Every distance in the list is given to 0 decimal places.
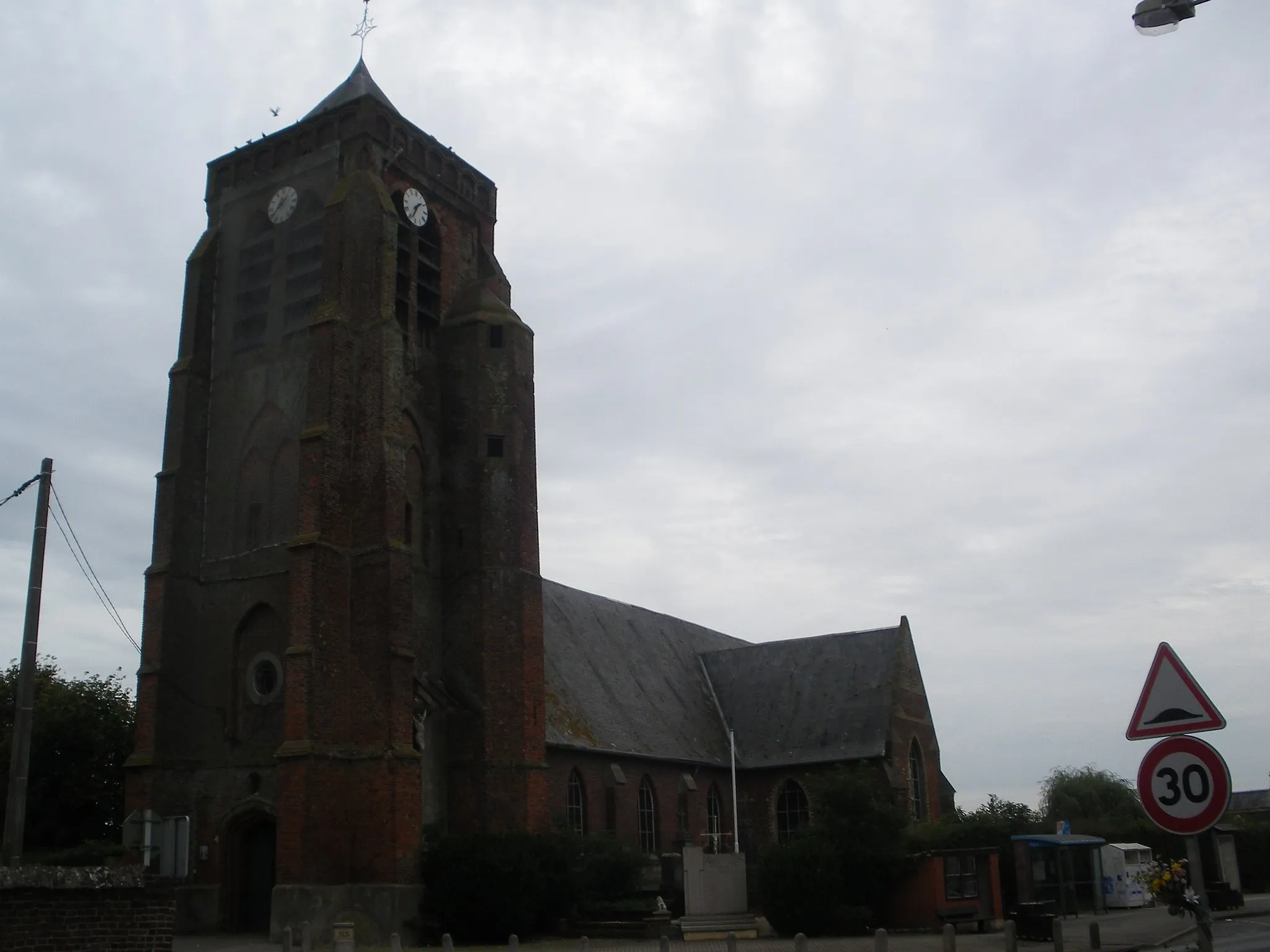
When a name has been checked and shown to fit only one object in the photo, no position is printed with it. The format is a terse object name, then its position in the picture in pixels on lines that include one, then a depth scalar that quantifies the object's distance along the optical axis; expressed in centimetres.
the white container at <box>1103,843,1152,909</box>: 3709
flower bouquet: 1159
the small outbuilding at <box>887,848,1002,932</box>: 2977
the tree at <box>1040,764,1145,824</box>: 6197
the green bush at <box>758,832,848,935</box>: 2880
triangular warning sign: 834
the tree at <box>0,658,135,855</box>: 3850
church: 2861
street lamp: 817
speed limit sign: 792
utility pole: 2005
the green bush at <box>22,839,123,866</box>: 3116
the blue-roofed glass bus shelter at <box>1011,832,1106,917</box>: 2891
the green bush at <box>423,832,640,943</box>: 2823
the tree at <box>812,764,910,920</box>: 3016
